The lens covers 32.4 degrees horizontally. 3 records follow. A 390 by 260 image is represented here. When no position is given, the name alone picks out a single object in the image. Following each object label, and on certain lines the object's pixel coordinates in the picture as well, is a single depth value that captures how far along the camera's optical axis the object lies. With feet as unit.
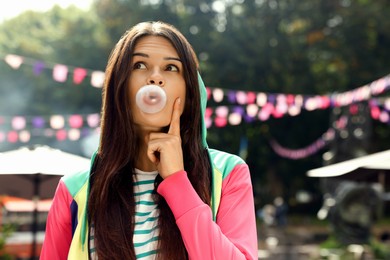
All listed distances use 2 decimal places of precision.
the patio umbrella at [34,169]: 17.62
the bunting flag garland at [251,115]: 45.75
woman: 4.59
